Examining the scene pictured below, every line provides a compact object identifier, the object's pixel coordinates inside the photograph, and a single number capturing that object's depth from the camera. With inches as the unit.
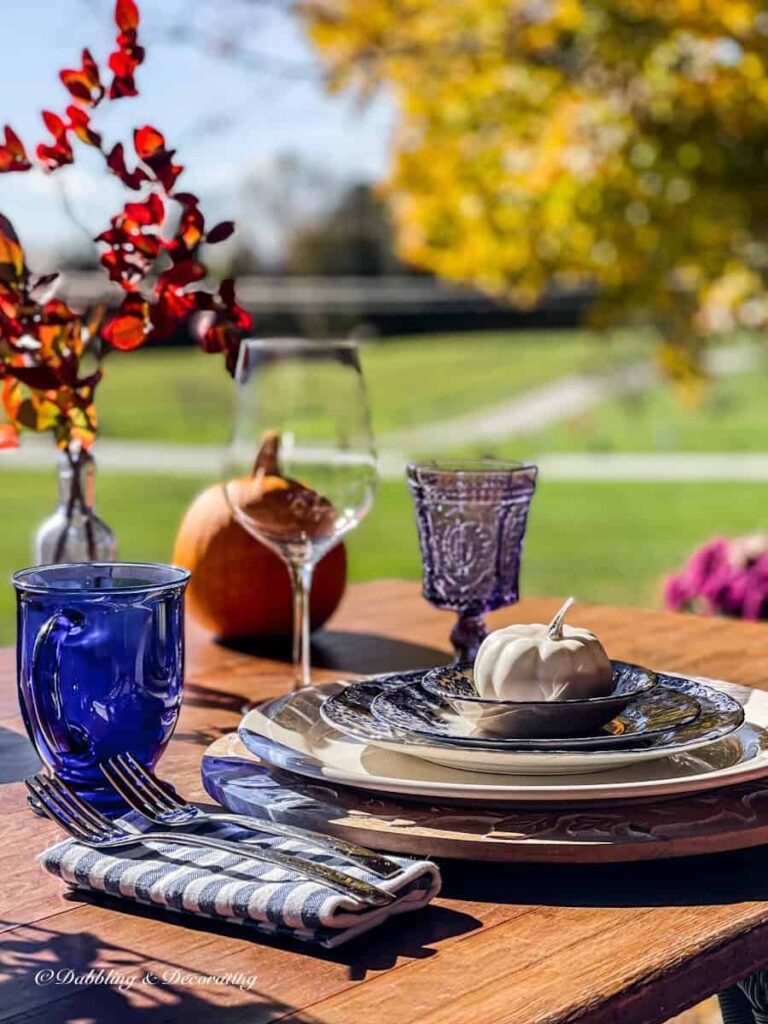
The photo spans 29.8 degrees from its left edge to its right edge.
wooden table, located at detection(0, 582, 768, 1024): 24.7
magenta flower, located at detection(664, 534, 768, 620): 101.3
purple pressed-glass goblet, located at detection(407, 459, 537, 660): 45.6
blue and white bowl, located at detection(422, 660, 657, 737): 33.1
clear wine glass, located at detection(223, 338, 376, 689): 46.6
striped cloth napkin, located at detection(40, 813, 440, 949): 26.6
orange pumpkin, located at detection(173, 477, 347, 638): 58.2
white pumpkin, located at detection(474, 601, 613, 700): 34.5
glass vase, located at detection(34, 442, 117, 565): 53.4
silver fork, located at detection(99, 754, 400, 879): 29.0
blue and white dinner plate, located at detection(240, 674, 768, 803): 31.4
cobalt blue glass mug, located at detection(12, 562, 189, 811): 33.8
